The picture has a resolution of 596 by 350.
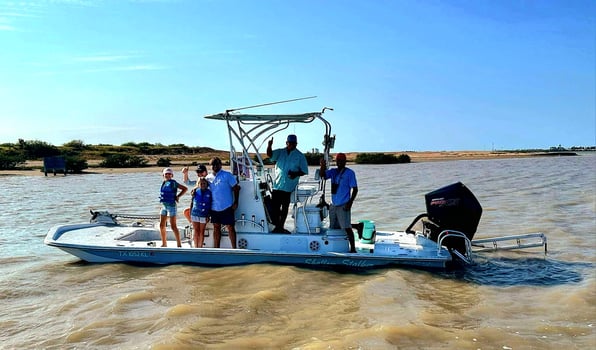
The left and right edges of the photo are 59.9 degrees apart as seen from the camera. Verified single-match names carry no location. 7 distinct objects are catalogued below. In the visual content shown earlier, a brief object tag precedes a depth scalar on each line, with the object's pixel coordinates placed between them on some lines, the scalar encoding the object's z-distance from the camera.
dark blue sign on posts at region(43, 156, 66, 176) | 36.56
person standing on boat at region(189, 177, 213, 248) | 8.80
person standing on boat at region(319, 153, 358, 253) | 8.60
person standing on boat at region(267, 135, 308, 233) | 8.70
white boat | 8.75
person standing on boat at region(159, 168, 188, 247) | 9.17
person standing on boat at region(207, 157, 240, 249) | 8.69
